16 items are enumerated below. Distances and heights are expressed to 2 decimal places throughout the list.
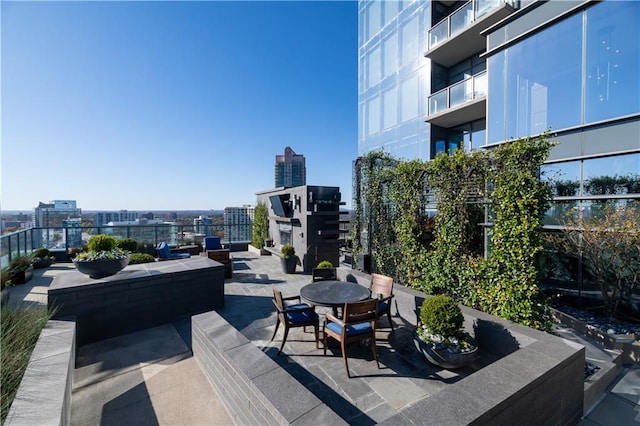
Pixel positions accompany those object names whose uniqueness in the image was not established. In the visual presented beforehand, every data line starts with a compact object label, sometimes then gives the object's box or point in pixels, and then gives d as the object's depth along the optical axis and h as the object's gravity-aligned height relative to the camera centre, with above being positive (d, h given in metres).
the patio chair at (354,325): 3.04 -1.45
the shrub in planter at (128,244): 8.62 -1.16
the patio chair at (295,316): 3.49 -1.52
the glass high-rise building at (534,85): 4.69 +3.04
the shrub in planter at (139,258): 6.39 -1.21
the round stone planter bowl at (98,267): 4.22 -0.94
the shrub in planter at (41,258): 8.60 -1.63
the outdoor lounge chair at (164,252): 7.72 -1.28
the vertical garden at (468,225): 3.36 -0.29
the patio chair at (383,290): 3.98 -1.36
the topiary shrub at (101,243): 4.40 -0.57
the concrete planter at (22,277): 6.76 -1.77
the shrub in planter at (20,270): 6.71 -1.57
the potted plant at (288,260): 8.20 -1.61
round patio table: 3.59 -1.28
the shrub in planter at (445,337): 3.04 -1.61
